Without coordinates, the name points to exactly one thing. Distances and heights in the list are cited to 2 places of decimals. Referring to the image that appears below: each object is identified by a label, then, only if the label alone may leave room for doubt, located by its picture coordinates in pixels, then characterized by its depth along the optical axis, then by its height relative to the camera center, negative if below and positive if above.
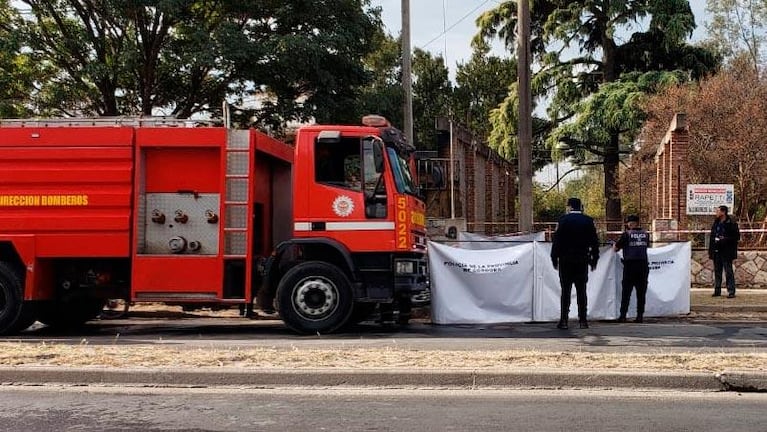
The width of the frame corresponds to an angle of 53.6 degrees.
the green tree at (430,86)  44.88 +8.96
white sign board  17.72 +0.88
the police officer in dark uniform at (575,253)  10.60 -0.25
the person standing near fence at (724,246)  14.59 -0.20
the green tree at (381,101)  21.92 +3.96
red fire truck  10.28 +0.23
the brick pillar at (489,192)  23.71 +1.39
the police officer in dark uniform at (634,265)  11.42 -0.44
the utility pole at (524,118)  14.76 +2.28
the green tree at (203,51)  20.05 +4.94
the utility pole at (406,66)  16.89 +3.77
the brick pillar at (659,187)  19.97 +1.30
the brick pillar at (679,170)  17.83 +1.55
